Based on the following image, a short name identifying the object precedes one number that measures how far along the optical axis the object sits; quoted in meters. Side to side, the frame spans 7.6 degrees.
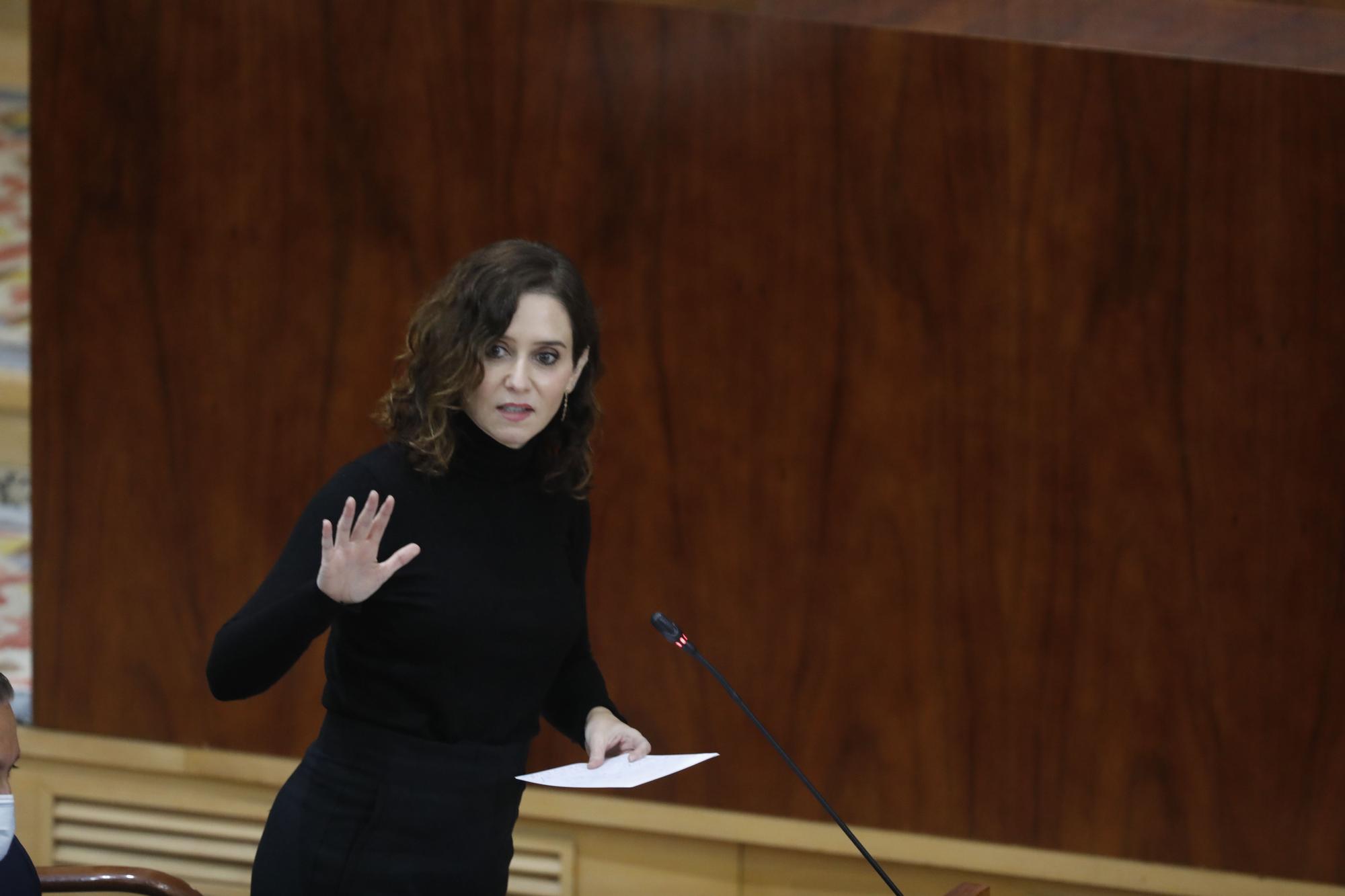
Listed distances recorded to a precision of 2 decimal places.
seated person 11.31
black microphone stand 11.46
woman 11.51
